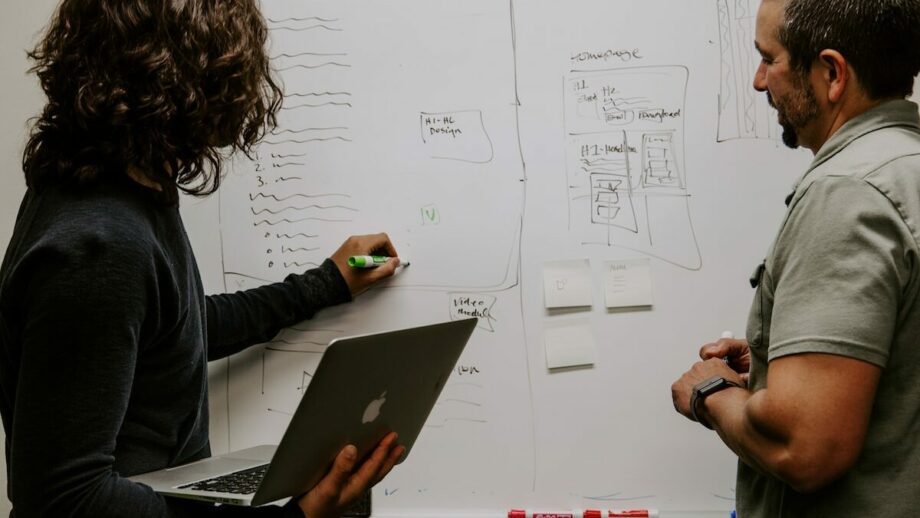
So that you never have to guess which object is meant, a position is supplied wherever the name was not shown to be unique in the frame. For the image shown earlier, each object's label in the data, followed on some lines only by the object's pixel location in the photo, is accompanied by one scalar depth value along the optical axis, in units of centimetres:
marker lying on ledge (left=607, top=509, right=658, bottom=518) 149
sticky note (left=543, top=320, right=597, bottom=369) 153
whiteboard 151
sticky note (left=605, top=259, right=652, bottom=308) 152
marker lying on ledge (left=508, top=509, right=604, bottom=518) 150
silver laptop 89
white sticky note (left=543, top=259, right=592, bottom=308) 154
